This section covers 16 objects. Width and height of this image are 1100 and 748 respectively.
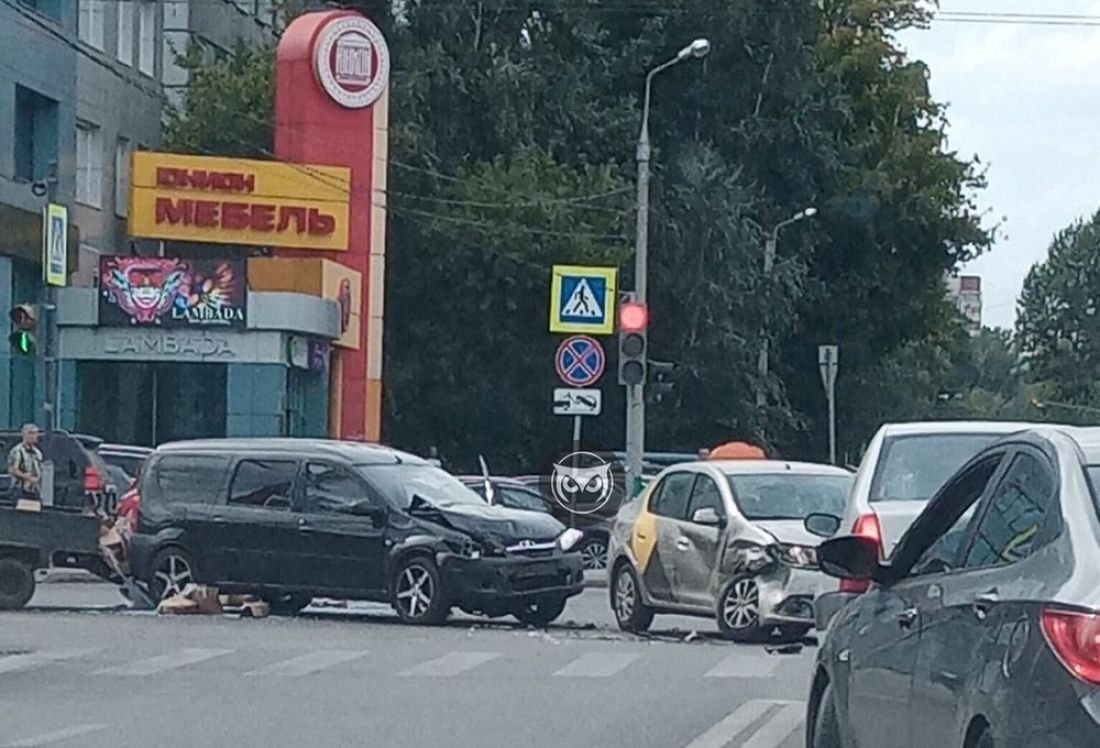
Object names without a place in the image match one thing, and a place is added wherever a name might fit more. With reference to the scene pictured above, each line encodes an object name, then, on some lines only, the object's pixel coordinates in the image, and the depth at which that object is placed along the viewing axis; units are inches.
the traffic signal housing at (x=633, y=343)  1196.5
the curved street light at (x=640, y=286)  1325.0
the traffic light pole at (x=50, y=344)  1334.9
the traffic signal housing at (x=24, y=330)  1171.9
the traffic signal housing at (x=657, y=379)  1347.2
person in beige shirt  1031.6
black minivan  850.8
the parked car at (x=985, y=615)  238.1
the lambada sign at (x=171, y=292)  1579.7
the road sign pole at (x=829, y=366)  1872.5
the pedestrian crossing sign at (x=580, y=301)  1296.8
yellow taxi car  763.4
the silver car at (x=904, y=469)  538.9
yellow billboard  1656.0
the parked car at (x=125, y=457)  1226.6
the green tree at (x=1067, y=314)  4001.0
